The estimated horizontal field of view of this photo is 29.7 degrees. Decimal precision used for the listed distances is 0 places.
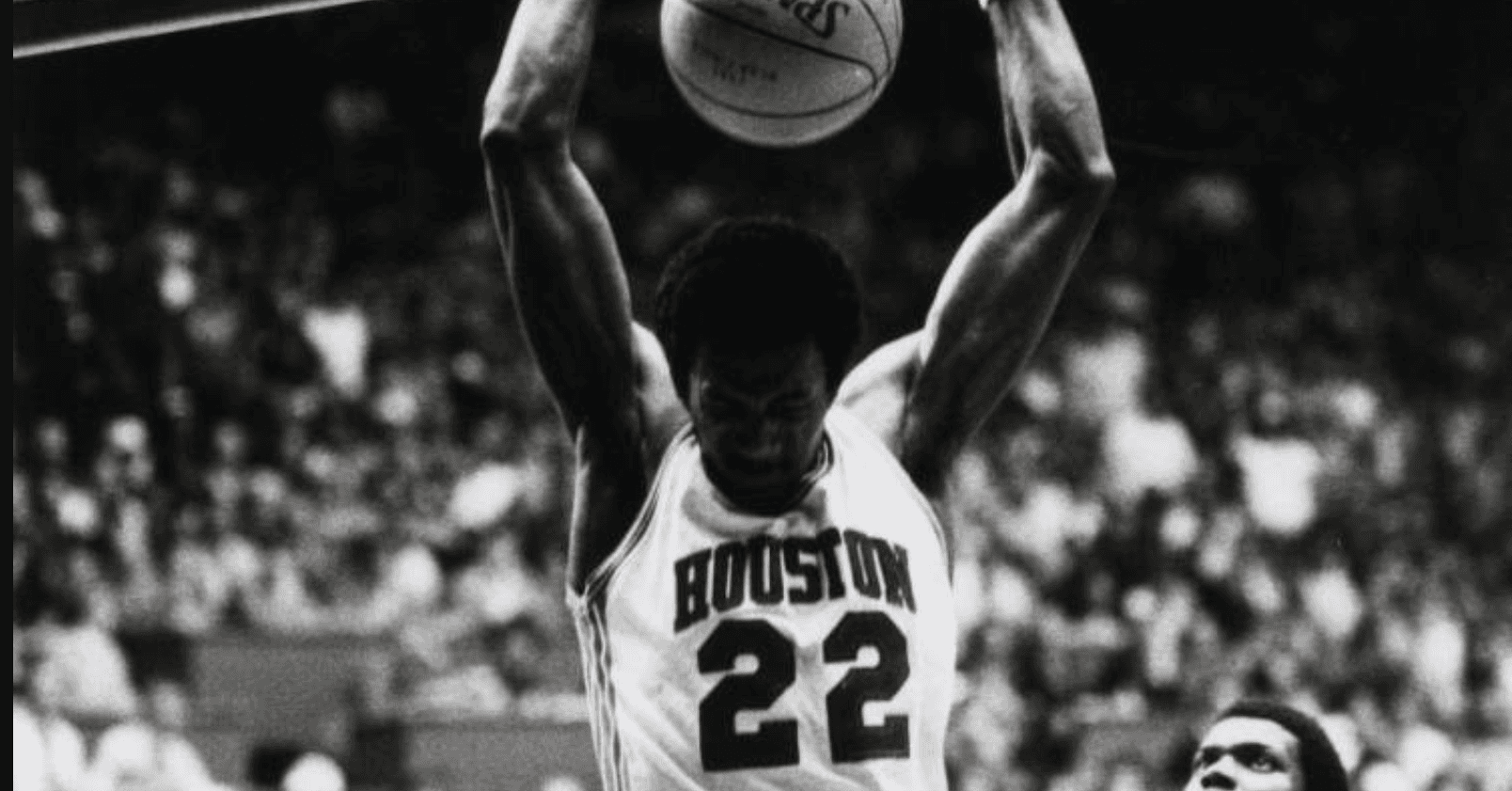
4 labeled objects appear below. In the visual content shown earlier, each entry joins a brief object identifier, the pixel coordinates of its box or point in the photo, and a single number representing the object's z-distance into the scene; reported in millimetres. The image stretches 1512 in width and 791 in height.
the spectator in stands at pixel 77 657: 12102
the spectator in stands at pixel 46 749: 10602
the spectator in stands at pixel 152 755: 10906
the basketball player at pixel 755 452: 4168
